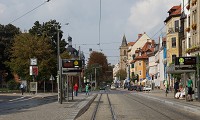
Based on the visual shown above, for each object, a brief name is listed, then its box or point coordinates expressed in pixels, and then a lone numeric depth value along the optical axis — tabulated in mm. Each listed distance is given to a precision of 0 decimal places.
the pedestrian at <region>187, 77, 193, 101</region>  31984
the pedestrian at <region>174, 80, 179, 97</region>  40009
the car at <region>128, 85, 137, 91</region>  99062
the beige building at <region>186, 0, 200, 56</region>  46938
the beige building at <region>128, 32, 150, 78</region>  148875
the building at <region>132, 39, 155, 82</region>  130875
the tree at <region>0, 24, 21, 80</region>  82188
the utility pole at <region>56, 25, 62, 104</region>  29825
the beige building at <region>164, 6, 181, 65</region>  78012
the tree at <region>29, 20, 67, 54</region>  85125
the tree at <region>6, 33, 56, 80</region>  67750
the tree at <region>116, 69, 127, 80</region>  176025
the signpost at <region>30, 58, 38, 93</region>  49647
